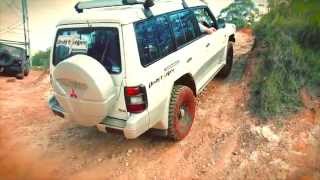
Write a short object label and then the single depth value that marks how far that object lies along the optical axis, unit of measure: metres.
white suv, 2.70
